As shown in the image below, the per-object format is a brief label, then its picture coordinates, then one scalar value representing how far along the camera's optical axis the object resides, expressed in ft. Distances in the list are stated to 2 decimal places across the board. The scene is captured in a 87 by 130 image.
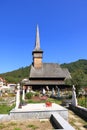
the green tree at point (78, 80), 41.14
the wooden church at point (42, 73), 73.41
